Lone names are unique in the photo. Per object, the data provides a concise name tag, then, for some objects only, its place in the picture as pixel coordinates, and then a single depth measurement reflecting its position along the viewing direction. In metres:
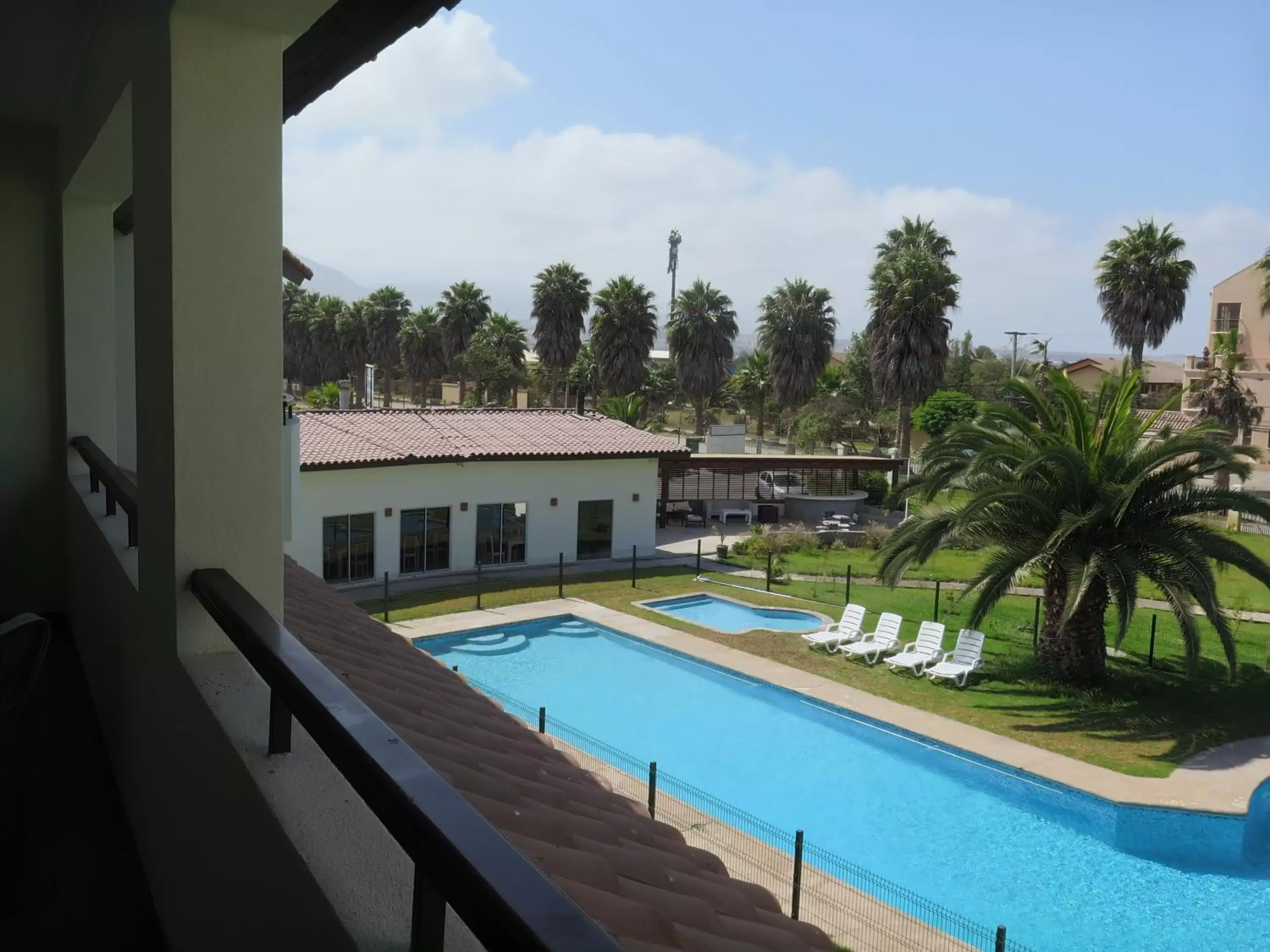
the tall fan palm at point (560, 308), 49.44
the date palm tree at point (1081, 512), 14.81
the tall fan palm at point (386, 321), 65.06
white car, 34.97
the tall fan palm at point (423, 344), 60.03
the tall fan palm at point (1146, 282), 41.91
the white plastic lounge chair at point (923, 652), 17.53
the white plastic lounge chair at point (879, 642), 17.97
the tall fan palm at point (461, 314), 58.06
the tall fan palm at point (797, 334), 48.25
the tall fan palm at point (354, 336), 66.56
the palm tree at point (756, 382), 52.41
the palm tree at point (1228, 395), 36.25
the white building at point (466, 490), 21.55
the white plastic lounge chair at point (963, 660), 16.77
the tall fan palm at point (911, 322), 40.28
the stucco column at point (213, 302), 2.56
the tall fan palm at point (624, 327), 45.28
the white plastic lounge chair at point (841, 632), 18.44
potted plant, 26.69
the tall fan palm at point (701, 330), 48.91
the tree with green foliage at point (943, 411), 40.03
